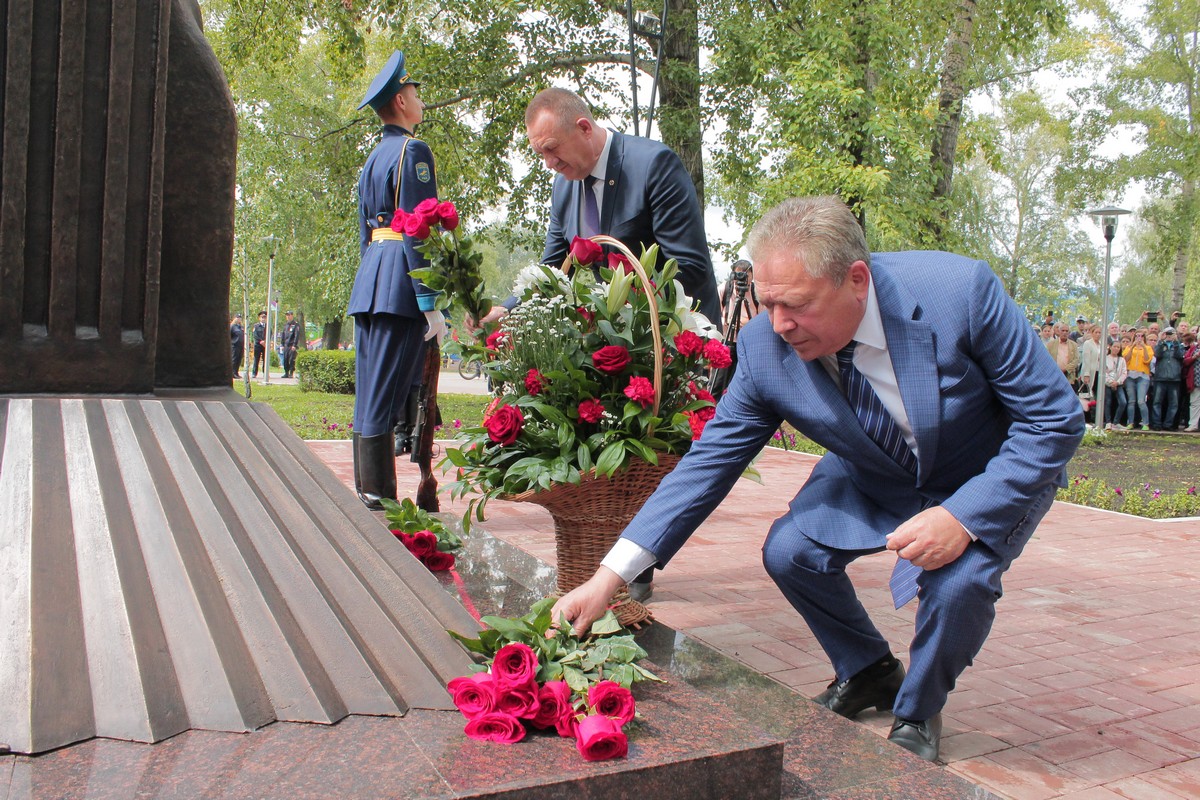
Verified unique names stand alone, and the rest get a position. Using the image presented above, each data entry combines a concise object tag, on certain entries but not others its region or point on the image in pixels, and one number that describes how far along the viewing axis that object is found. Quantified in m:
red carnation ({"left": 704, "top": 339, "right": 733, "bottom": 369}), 3.09
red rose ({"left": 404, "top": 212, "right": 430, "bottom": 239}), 3.25
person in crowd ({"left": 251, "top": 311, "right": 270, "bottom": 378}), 29.86
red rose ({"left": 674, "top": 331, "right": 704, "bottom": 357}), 3.10
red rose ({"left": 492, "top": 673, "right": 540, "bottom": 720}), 1.89
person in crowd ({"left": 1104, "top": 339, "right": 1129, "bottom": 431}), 16.70
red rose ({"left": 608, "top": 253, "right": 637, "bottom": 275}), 3.28
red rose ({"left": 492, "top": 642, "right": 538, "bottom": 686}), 1.94
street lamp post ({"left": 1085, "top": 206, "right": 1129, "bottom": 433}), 14.02
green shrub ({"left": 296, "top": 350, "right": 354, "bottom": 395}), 19.30
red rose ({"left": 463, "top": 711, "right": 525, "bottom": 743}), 1.86
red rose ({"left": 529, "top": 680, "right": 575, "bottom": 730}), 1.93
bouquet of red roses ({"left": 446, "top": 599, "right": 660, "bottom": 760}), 1.86
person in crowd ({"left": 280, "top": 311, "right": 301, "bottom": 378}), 31.09
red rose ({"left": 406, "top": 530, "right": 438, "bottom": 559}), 3.46
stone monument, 1.88
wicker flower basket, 3.06
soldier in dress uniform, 4.48
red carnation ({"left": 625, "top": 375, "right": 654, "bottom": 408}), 2.95
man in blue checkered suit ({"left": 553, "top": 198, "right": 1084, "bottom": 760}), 2.38
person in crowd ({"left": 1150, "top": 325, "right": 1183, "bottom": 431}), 16.28
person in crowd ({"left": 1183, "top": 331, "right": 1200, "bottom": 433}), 16.34
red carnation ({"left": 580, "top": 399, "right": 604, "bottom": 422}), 3.02
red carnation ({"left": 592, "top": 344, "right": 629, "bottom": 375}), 3.01
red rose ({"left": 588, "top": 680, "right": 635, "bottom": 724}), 1.91
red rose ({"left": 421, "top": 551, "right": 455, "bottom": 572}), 3.47
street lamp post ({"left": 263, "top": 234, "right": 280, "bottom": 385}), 24.46
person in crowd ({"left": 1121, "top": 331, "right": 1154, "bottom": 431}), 16.59
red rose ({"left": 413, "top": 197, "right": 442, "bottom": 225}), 3.28
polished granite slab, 1.61
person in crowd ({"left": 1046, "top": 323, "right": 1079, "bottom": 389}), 16.30
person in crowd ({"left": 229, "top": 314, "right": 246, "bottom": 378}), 24.16
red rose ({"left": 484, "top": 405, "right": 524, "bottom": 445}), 2.99
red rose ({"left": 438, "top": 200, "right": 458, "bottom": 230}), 3.32
